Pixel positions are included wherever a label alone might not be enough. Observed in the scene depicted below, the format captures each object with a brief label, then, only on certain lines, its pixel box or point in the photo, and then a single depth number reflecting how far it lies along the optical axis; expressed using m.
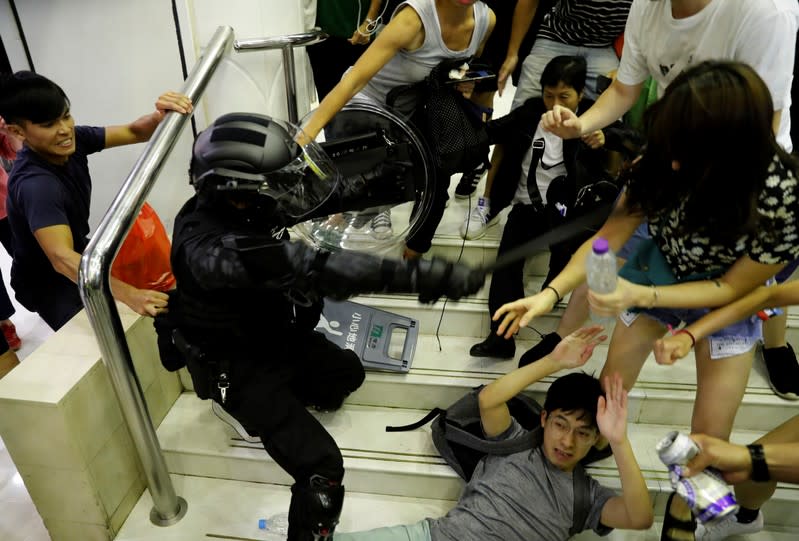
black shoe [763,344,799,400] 1.94
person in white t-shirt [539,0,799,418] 1.22
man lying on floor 1.56
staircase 1.86
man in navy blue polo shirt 1.65
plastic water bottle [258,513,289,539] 1.84
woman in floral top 1.04
